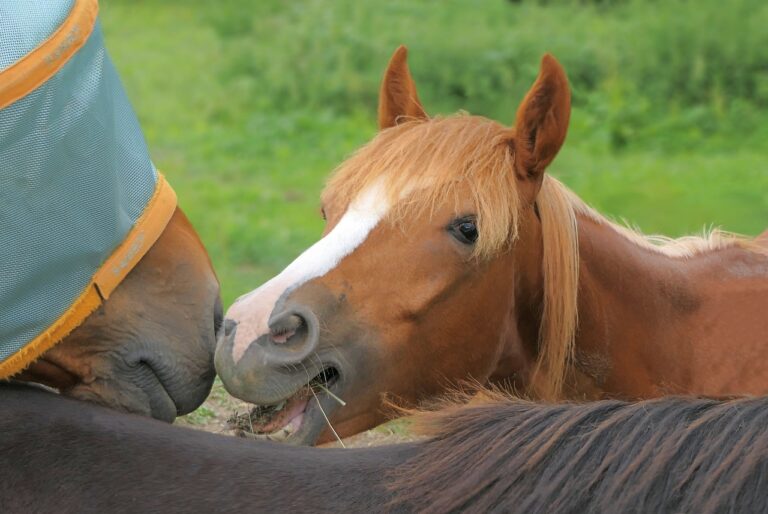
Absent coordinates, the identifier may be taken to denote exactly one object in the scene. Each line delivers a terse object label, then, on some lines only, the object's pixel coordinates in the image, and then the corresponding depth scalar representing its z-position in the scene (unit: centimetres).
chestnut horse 527
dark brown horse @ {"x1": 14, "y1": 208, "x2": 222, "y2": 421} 527
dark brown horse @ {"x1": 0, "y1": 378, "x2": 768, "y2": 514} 343
